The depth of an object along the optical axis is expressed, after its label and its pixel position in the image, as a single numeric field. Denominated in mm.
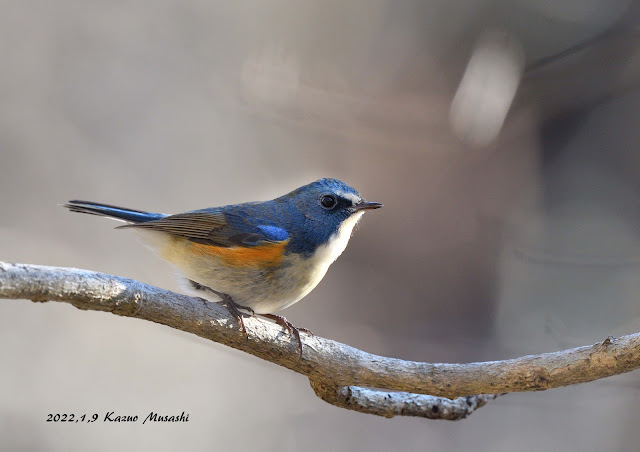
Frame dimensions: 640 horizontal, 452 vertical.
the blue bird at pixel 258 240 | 6289
